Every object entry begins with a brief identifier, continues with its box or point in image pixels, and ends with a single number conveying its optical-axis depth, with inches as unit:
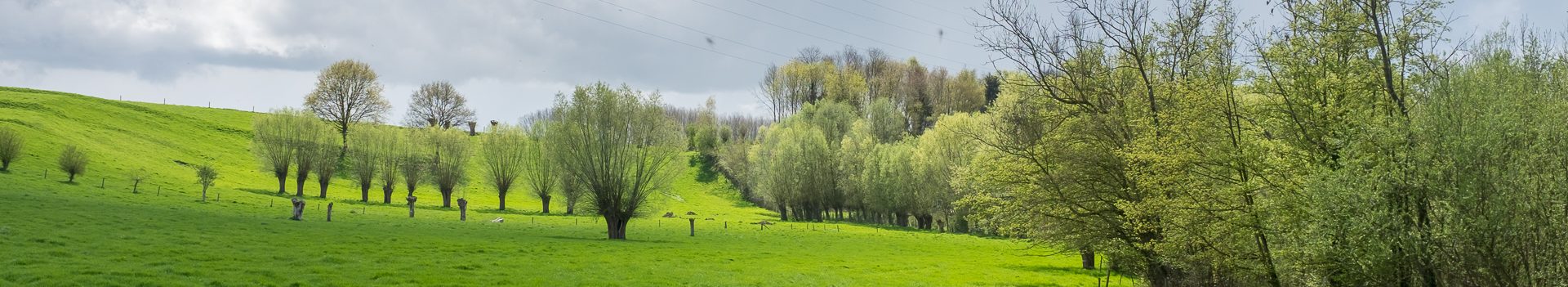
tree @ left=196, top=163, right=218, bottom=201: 2272.3
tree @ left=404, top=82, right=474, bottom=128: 4448.8
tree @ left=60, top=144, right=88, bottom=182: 2280.3
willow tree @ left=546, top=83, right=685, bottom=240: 1796.3
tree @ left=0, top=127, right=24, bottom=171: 2245.3
